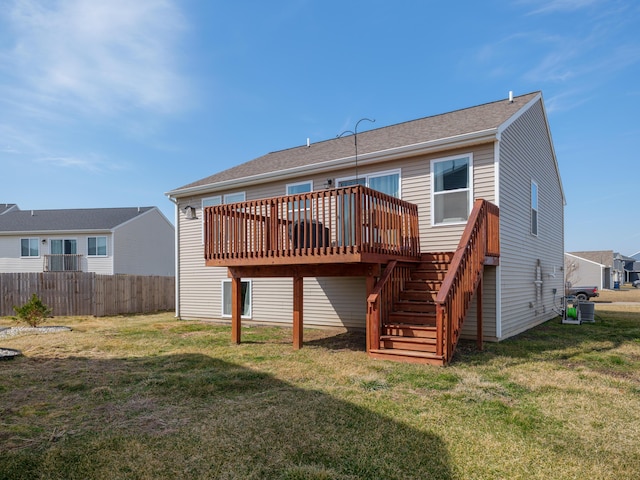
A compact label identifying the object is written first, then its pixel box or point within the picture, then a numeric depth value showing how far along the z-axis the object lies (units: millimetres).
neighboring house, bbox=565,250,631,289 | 39719
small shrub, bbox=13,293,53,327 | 11172
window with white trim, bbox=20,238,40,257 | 24203
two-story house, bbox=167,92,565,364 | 6812
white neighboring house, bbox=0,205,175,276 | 23391
